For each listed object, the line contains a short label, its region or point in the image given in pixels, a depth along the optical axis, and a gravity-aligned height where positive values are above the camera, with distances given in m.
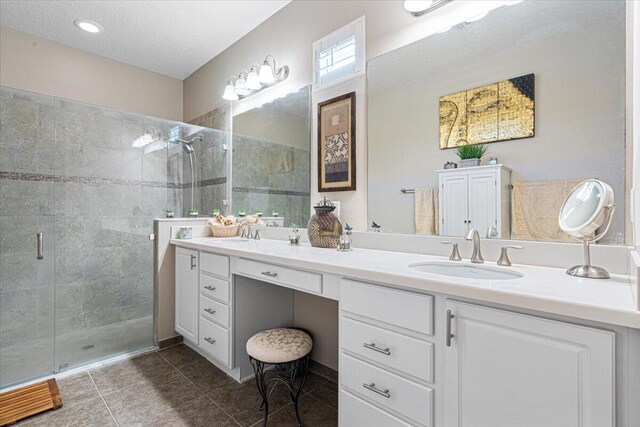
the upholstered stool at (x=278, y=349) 1.49 -0.67
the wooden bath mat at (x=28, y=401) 1.58 -1.02
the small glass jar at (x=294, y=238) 2.02 -0.15
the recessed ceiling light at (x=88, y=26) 2.46 +1.53
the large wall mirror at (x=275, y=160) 2.21 +0.43
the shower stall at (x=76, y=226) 2.00 -0.07
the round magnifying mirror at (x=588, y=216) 0.96 -0.01
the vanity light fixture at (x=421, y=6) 1.49 +1.02
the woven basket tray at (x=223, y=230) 2.58 -0.13
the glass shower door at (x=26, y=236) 1.97 -0.13
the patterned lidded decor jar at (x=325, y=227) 1.81 -0.07
